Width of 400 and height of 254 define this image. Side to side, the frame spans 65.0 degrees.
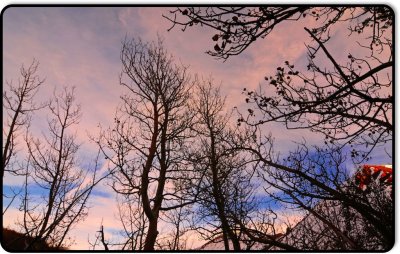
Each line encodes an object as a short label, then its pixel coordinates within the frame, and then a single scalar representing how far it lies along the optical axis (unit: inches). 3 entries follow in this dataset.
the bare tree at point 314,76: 92.8
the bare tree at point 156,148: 258.7
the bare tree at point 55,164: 90.3
